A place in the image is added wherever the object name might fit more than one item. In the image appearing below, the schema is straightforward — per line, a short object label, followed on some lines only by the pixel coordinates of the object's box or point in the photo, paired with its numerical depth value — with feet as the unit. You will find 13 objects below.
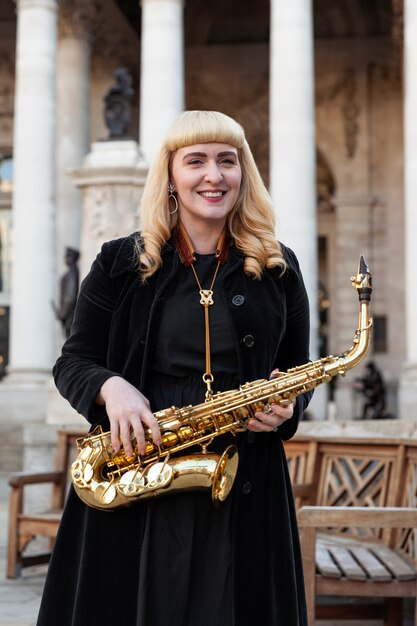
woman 10.94
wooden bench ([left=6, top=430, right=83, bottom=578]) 29.91
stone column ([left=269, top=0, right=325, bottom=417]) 83.46
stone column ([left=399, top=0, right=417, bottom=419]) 80.84
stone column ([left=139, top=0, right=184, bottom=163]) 85.10
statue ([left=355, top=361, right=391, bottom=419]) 94.12
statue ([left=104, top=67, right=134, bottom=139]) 48.14
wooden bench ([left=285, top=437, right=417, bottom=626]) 19.36
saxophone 10.89
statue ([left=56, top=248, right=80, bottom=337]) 65.16
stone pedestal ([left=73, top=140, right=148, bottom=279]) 43.45
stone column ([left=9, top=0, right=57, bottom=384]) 86.94
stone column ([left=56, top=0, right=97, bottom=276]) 98.53
